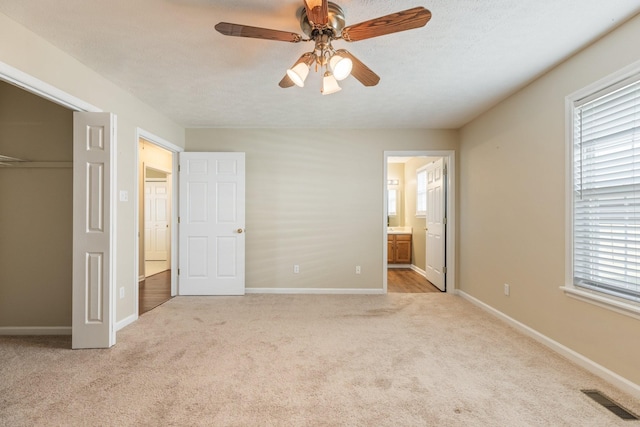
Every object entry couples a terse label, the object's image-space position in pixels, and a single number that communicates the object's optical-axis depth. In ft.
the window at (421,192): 20.16
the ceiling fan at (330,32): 5.26
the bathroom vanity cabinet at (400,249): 22.29
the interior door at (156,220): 25.55
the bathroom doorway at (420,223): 15.13
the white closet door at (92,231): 8.59
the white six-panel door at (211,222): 14.58
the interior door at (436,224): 15.51
